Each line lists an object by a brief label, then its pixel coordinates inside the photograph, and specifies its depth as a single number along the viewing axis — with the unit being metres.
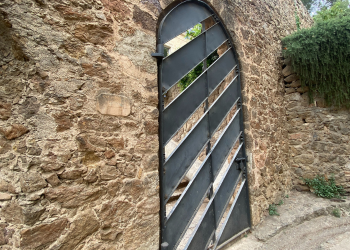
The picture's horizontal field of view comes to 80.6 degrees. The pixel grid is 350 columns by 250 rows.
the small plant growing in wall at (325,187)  3.47
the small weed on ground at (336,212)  3.00
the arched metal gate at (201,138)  1.77
